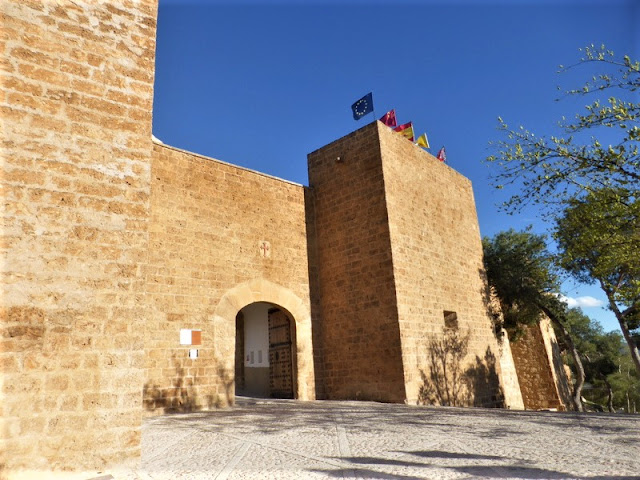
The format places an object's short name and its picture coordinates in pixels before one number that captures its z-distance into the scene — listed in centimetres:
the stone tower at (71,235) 305
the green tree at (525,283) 1384
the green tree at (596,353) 2445
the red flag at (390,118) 1237
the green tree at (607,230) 674
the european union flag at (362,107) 1176
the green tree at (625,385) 2484
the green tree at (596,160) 589
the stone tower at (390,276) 904
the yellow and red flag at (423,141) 1345
